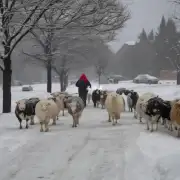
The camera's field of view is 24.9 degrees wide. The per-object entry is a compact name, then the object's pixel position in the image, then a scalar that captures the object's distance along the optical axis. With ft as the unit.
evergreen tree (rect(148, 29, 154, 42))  331.98
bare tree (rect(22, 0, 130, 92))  58.39
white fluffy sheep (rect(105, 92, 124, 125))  51.42
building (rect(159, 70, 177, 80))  259.39
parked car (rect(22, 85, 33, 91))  174.62
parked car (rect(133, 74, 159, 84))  212.64
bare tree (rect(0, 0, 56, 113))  53.64
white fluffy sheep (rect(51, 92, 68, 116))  59.52
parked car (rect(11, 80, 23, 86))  284.86
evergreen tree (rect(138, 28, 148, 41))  313.42
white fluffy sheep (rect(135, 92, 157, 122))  47.41
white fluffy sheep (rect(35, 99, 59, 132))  45.88
